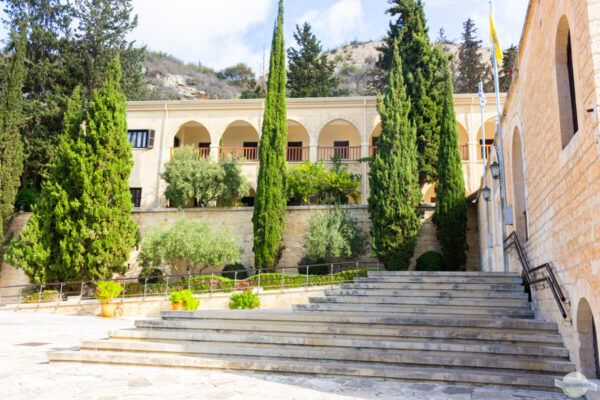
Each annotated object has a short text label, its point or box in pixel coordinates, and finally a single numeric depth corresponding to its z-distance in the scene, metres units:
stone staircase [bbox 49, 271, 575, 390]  5.42
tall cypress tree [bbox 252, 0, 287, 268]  17.31
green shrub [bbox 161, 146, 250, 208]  19.52
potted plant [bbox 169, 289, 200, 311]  13.73
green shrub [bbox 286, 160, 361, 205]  19.58
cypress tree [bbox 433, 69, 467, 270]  16.66
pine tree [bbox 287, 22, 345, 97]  32.12
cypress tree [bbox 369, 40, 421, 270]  16.50
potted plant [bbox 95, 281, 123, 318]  14.66
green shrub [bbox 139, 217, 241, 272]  16.75
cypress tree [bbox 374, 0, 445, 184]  19.45
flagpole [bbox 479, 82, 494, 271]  13.20
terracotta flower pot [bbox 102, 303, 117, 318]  14.64
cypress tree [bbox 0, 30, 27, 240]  19.75
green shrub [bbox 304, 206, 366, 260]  17.19
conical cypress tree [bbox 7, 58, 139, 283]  16.20
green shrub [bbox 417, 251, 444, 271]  16.47
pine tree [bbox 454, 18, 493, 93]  37.84
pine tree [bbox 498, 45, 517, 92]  32.34
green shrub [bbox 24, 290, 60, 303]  15.52
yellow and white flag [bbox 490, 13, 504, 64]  11.22
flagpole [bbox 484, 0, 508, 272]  10.10
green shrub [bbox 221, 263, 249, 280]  17.38
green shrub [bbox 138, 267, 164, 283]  17.20
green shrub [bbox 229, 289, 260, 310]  14.08
